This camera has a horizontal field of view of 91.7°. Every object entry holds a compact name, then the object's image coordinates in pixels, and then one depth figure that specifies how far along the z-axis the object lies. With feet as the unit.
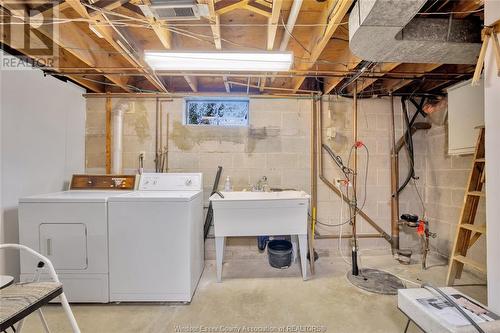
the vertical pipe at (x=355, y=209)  8.77
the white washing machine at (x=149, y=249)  6.91
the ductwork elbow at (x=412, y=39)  4.95
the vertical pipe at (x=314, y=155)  10.41
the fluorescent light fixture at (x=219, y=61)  6.56
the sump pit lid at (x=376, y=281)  7.77
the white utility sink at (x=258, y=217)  8.16
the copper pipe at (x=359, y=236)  10.56
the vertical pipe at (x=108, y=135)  10.36
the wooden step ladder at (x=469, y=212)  7.38
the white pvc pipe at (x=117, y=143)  10.07
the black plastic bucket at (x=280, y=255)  9.31
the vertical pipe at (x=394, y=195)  10.53
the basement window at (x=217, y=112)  10.59
